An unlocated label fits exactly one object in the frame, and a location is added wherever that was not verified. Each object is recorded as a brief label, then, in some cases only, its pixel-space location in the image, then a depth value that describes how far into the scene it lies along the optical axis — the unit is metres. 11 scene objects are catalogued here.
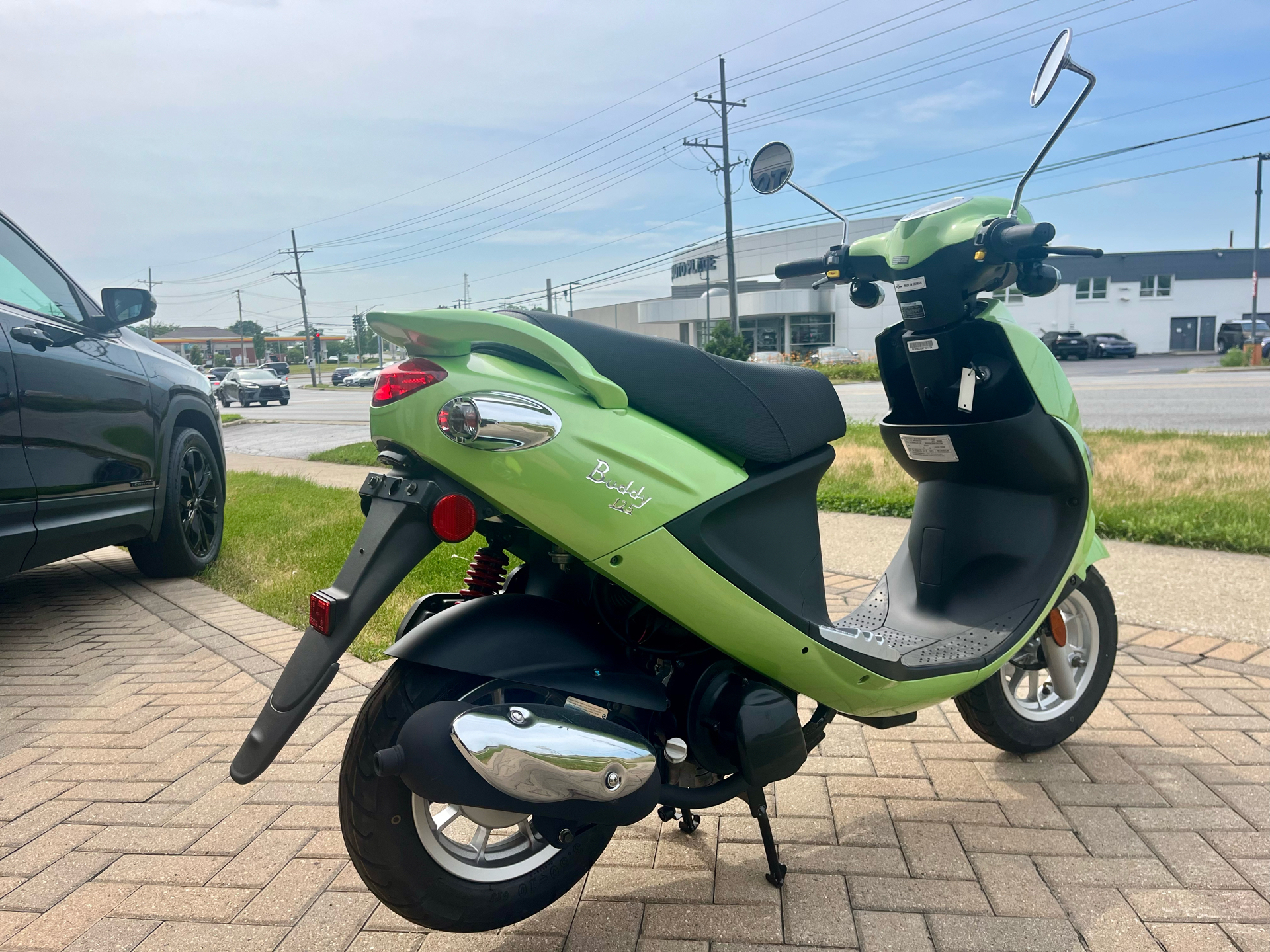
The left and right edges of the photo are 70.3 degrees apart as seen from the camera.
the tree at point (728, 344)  26.23
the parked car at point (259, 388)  32.34
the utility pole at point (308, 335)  56.72
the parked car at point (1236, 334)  35.66
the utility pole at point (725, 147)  29.78
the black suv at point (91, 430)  3.40
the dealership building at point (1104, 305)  45.50
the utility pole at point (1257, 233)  36.94
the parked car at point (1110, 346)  37.88
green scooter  1.60
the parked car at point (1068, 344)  36.44
